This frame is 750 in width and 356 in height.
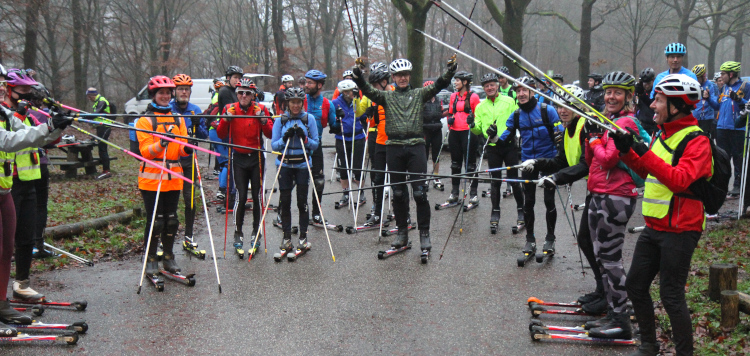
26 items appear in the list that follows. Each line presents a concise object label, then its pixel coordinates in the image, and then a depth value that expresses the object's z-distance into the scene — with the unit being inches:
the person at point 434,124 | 434.6
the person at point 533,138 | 281.0
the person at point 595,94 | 426.9
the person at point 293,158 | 293.0
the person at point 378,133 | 321.1
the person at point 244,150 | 297.0
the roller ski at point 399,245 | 290.5
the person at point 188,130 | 292.3
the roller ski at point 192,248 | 292.0
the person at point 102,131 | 542.6
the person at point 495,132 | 323.9
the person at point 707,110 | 412.5
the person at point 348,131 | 400.8
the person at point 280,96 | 396.5
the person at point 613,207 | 183.6
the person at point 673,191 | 148.2
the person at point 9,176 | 178.9
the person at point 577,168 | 205.2
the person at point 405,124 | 284.0
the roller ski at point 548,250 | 280.2
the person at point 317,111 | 360.2
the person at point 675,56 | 349.7
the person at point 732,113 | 387.9
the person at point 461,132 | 414.0
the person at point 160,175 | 248.1
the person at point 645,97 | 346.0
